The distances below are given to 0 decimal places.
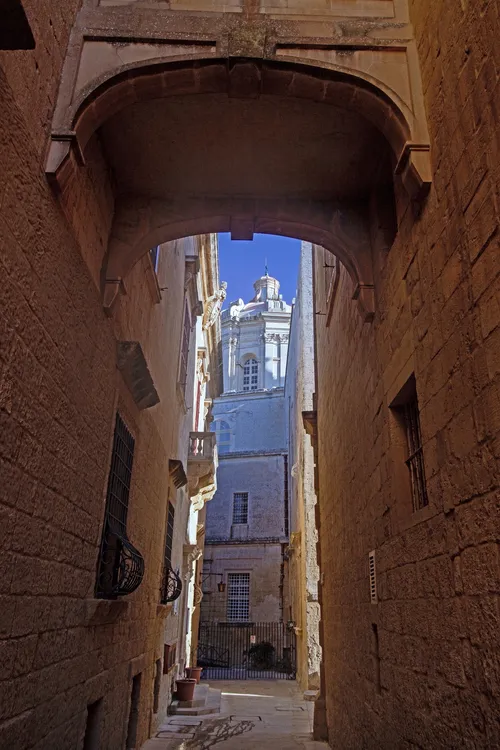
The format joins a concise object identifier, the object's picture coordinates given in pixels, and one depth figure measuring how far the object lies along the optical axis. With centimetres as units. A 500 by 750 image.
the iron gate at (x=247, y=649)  2067
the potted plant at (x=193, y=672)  1309
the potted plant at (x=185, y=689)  1105
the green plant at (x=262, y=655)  2164
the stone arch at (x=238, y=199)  400
